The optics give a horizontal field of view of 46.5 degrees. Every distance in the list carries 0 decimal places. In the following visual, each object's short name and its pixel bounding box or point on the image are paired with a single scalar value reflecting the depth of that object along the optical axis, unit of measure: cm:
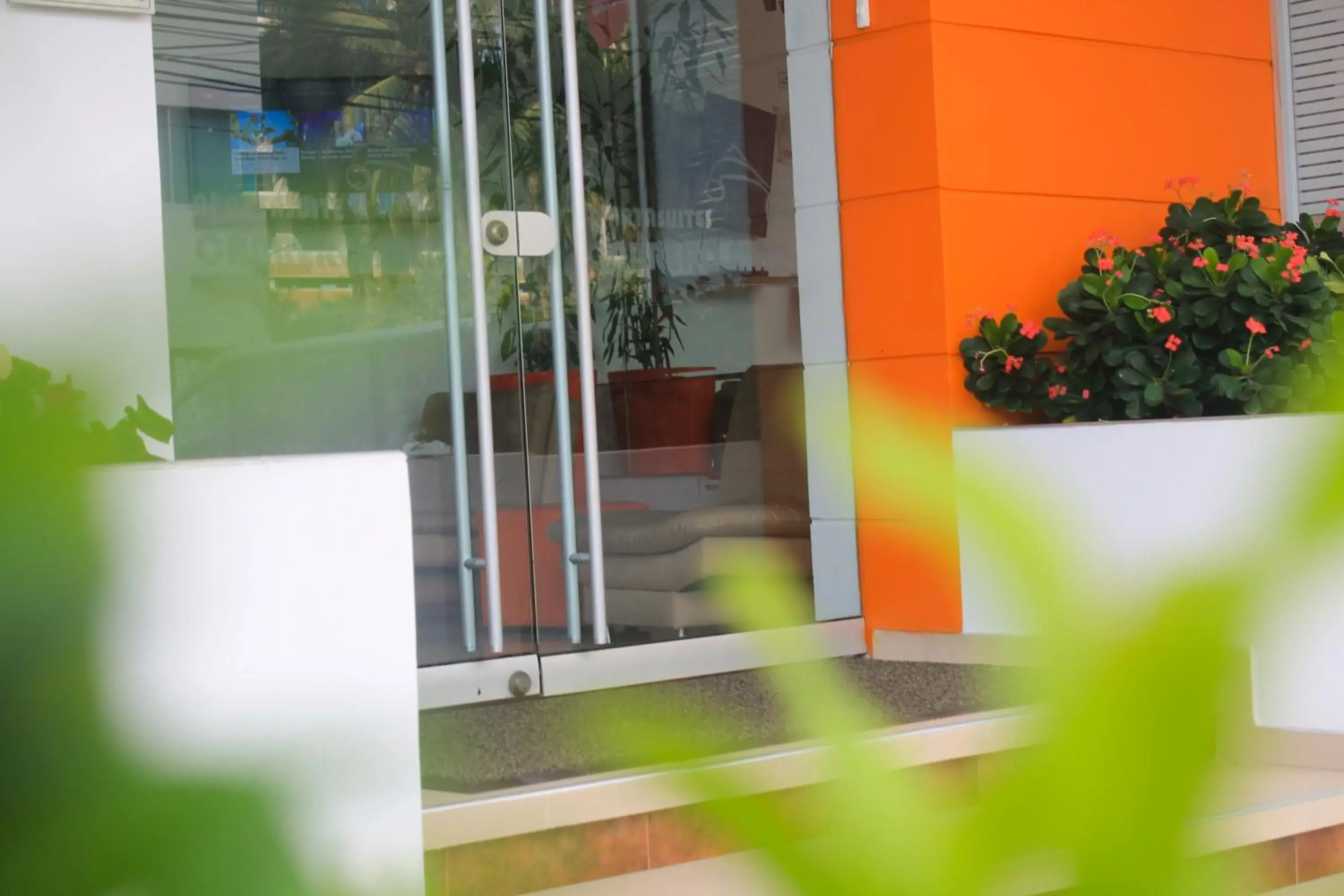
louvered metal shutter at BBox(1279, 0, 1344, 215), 539
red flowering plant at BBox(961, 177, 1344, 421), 366
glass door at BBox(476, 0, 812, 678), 352
